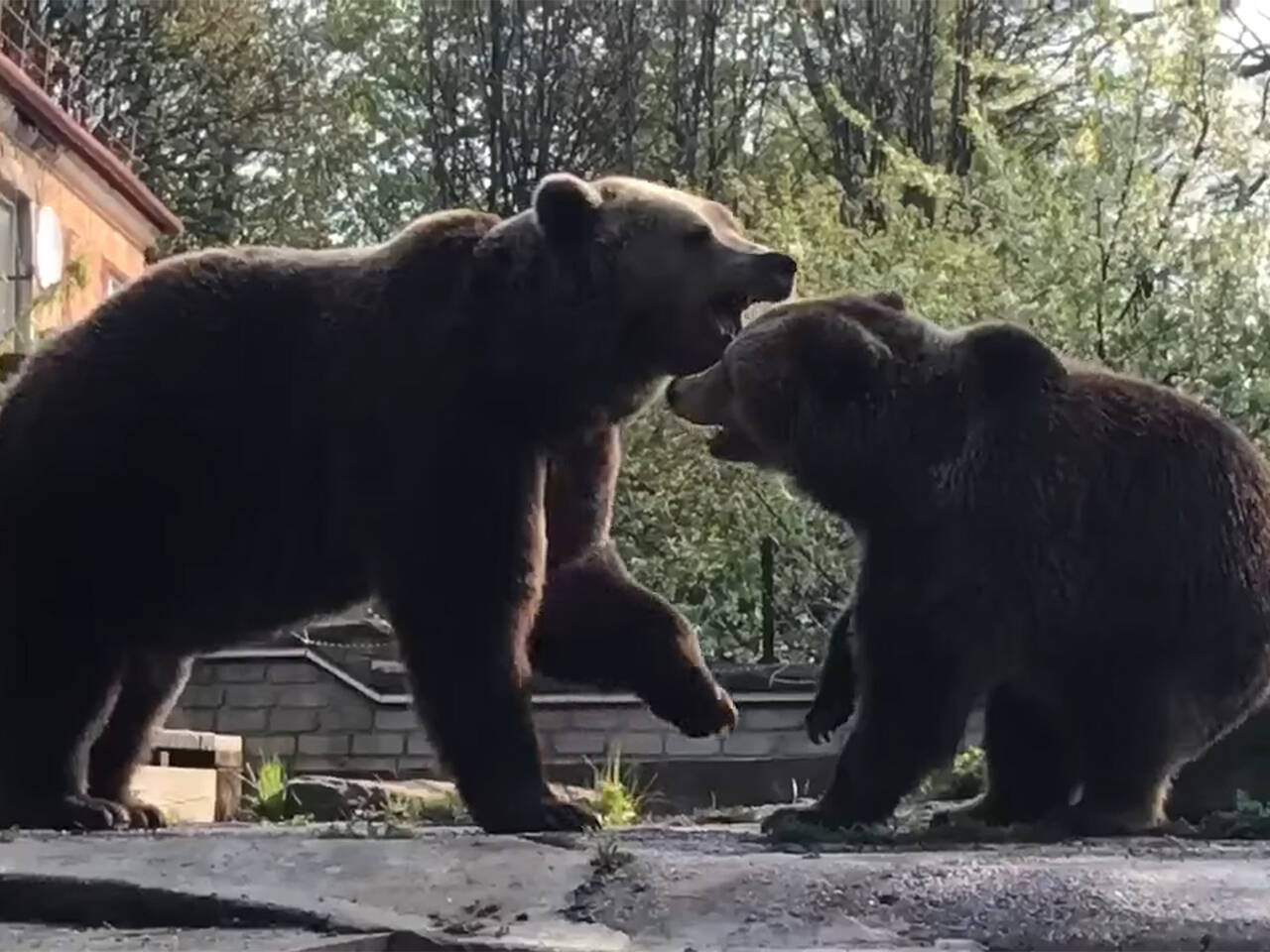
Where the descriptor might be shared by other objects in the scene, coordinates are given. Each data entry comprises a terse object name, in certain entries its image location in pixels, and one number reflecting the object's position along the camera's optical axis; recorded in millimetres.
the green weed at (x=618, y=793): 7285
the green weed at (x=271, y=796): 8836
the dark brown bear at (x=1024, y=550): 4945
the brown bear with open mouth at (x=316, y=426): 5141
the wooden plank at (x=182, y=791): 8352
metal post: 13273
